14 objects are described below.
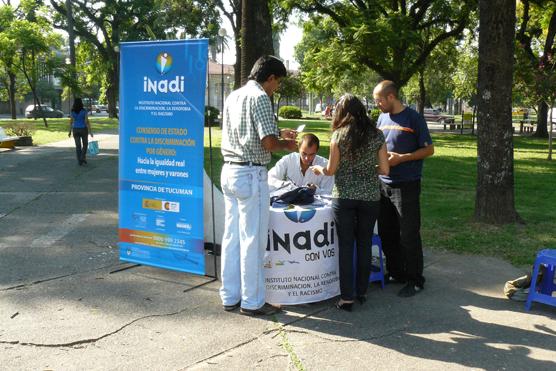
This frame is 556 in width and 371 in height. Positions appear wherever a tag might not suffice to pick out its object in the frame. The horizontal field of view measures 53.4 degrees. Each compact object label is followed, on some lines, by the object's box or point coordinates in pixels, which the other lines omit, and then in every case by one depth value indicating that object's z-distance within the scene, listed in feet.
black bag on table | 15.85
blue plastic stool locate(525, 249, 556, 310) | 14.51
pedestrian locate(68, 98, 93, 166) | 45.60
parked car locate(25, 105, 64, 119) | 161.56
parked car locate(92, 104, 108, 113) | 240.75
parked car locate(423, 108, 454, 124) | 163.45
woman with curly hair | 14.01
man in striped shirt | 13.64
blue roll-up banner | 15.71
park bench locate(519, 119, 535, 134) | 108.54
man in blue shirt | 15.51
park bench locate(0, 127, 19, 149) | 59.29
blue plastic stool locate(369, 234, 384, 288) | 16.57
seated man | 17.53
